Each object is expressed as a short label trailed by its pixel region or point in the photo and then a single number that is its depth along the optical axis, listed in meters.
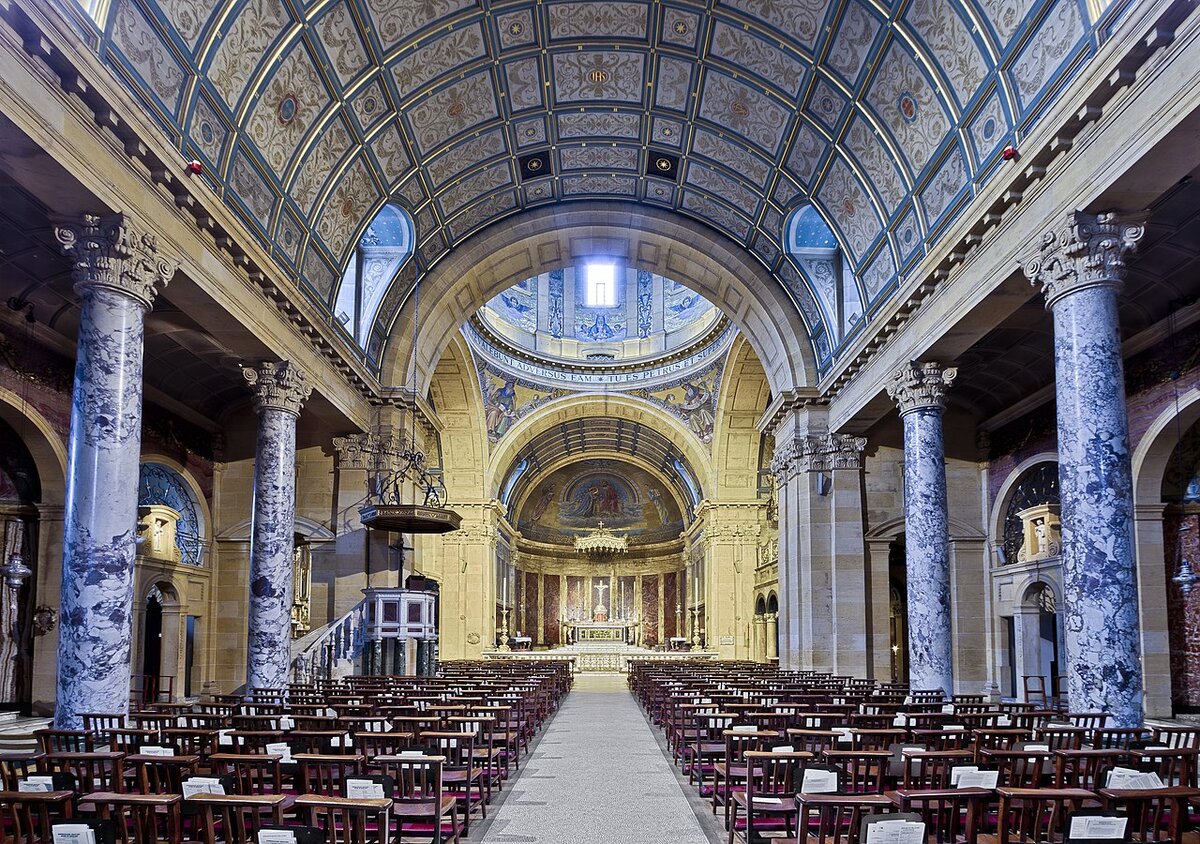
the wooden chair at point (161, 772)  6.98
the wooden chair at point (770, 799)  7.04
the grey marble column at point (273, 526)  16.61
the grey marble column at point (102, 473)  10.64
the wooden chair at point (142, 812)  5.39
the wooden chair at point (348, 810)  5.29
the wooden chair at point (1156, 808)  5.52
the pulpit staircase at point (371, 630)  20.33
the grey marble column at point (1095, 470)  10.63
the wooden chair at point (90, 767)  6.93
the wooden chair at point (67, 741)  8.41
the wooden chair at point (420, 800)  7.12
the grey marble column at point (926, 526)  16.34
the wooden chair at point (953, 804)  5.68
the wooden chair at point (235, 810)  5.28
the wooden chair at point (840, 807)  5.50
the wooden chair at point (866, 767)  7.18
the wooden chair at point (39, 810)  5.42
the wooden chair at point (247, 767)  6.78
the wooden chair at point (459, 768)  8.62
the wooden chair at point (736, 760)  8.48
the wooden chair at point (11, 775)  6.60
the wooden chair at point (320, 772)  6.98
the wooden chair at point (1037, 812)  5.42
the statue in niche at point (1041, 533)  19.19
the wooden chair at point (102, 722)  9.75
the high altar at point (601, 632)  45.25
